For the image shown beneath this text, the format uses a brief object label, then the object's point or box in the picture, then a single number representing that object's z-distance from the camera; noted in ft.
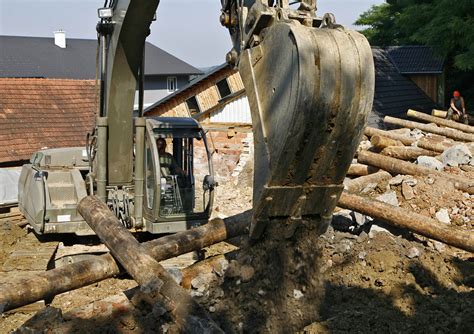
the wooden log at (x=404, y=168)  32.45
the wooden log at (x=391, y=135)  44.73
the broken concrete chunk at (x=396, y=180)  34.14
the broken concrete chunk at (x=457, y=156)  36.88
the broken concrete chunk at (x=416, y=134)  49.67
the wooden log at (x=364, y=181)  34.32
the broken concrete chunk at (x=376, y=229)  27.35
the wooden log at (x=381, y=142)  42.29
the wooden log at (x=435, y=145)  41.53
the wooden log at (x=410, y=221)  24.90
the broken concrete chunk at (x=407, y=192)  32.60
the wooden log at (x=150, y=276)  18.15
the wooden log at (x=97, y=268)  19.48
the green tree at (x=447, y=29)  62.23
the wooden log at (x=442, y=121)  53.67
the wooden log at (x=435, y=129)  48.70
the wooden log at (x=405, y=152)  39.89
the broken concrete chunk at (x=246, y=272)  19.48
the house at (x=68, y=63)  128.42
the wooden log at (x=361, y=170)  38.81
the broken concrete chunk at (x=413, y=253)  24.30
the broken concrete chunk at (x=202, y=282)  21.88
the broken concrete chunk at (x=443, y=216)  30.53
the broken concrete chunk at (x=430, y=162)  36.06
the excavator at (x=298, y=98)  14.80
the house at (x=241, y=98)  64.64
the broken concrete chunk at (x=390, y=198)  32.30
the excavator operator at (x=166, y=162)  30.60
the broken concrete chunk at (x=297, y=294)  19.08
